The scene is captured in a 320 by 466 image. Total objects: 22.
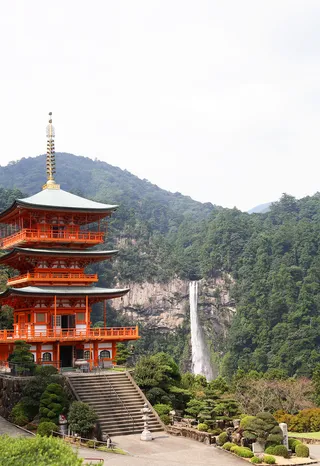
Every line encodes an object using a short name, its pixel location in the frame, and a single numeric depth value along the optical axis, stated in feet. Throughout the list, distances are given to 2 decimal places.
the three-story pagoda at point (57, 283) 104.94
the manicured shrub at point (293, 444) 84.35
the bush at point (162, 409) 93.15
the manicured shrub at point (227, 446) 79.87
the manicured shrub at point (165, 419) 91.16
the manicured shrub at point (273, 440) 81.20
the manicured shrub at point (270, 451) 80.07
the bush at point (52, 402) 85.10
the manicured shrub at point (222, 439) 82.23
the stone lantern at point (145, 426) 83.76
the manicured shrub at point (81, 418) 81.92
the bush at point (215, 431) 85.97
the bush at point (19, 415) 87.61
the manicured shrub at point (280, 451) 79.87
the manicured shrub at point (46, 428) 81.25
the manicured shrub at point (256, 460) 75.72
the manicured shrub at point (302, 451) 81.87
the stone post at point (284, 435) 82.94
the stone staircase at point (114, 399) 87.86
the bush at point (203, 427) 87.17
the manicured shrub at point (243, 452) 77.30
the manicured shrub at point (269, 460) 75.77
